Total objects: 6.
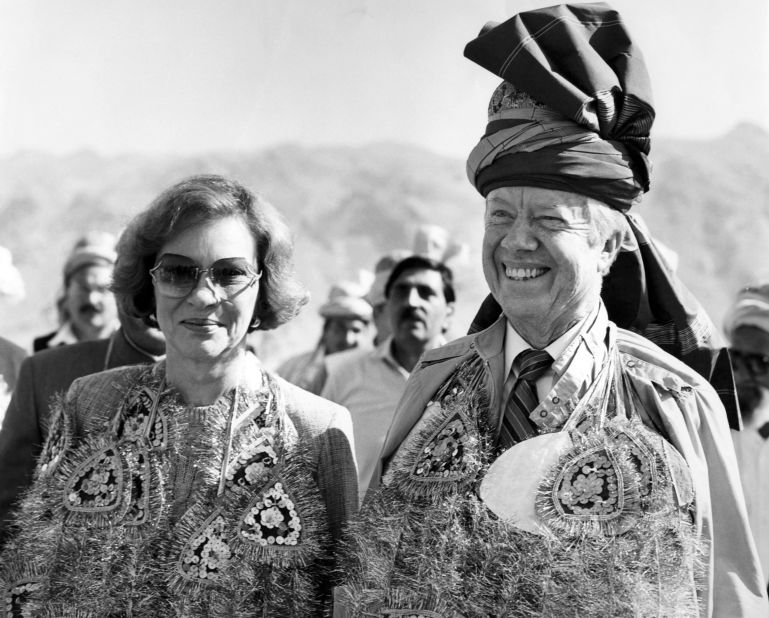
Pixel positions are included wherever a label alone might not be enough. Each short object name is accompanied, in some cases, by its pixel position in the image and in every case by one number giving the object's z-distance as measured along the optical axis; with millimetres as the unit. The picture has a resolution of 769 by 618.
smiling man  2596
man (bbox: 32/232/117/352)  6594
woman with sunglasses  2982
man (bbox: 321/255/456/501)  6133
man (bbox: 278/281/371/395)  8266
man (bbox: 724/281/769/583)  5543
